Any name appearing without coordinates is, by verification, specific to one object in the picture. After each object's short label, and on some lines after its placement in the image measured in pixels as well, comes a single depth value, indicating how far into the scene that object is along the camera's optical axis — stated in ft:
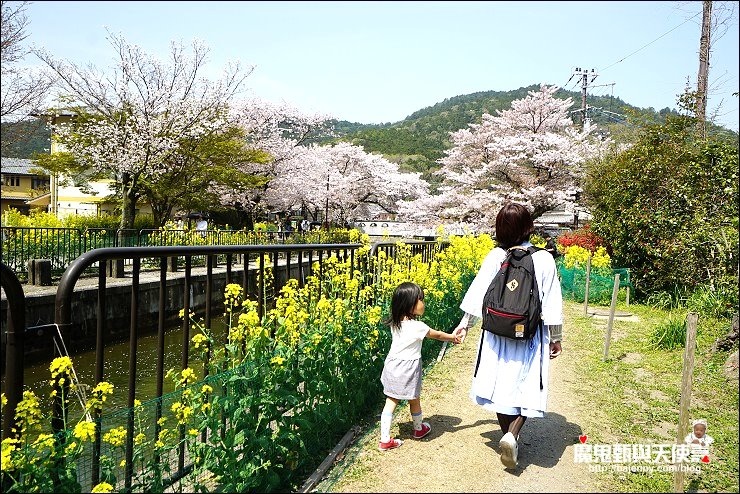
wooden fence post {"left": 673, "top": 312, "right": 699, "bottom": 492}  9.04
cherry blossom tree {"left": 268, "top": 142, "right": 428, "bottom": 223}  110.52
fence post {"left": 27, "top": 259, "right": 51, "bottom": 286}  35.71
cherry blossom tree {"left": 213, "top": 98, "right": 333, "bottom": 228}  102.42
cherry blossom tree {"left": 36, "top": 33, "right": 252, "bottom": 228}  65.92
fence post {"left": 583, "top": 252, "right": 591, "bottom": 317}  33.14
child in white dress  12.16
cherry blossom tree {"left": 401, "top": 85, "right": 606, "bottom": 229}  74.64
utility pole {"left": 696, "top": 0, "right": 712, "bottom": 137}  39.58
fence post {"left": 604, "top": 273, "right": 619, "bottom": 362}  21.18
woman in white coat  10.96
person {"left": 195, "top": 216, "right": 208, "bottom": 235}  83.15
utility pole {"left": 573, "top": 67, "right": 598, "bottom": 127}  94.89
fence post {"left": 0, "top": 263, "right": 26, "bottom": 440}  6.69
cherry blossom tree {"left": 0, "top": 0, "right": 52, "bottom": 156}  59.31
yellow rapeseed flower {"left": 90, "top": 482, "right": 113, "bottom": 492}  6.53
